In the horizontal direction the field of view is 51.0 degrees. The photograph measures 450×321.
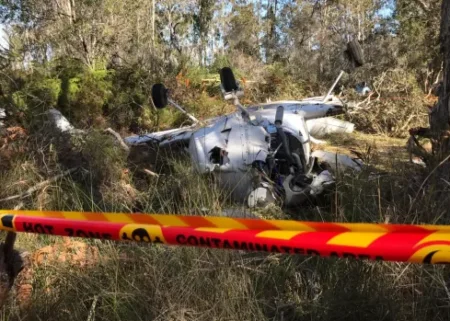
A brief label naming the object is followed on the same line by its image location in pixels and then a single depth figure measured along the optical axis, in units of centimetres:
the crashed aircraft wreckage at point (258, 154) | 471
